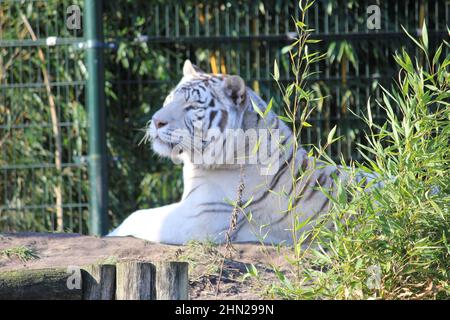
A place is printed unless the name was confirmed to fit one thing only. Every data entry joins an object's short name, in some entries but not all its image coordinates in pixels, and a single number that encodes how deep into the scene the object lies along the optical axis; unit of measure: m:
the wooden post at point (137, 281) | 7.29
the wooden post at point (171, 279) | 7.24
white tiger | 10.17
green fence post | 13.09
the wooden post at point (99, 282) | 7.38
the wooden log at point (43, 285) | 7.34
